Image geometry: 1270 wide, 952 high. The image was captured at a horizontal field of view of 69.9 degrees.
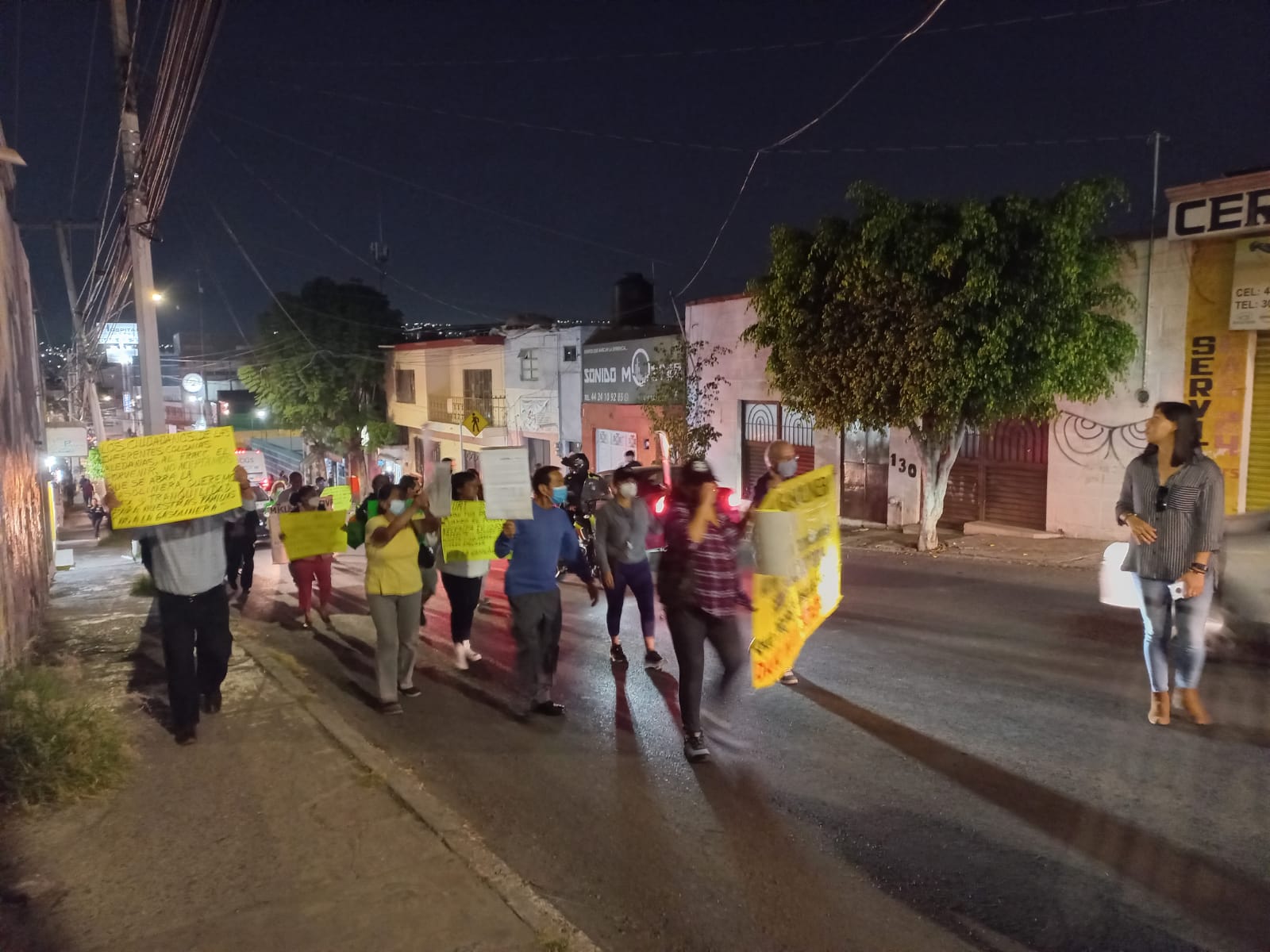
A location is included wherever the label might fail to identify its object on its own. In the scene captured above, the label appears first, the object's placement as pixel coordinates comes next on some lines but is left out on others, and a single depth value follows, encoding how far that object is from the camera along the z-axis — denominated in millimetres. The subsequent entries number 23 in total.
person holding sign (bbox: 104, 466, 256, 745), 5328
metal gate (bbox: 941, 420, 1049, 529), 14375
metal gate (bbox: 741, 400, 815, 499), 18766
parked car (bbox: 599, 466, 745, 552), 6902
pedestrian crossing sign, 22219
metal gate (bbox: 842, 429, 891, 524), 17078
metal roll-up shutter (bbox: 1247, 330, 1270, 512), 11555
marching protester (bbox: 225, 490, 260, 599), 10391
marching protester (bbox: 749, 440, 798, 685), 6500
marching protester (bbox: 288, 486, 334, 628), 9469
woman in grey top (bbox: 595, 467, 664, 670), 6820
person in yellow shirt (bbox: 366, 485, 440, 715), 6137
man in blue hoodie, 5918
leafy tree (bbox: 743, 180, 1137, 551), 11547
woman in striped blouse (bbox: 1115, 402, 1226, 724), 5062
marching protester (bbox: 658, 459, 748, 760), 5121
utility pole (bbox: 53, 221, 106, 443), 25203
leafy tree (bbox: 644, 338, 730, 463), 20234
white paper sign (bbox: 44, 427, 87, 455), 20922
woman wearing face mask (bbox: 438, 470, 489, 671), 7516
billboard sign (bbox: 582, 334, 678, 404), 22422
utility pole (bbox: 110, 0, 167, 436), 11789
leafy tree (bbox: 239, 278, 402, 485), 35906
